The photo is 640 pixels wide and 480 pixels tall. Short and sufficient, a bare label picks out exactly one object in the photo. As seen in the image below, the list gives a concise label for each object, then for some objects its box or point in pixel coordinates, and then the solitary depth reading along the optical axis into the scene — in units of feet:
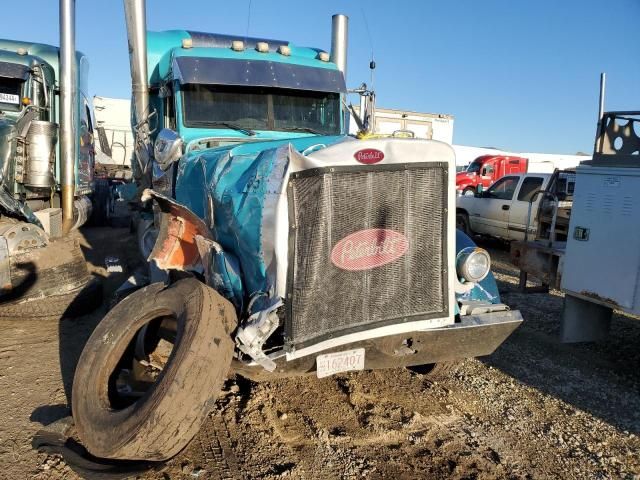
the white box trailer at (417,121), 62.28
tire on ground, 8.78
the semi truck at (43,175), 18.10
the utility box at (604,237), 14.69
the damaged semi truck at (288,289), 9.37
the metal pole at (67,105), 24.53
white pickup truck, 35.63
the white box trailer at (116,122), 75.87
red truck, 65.51
